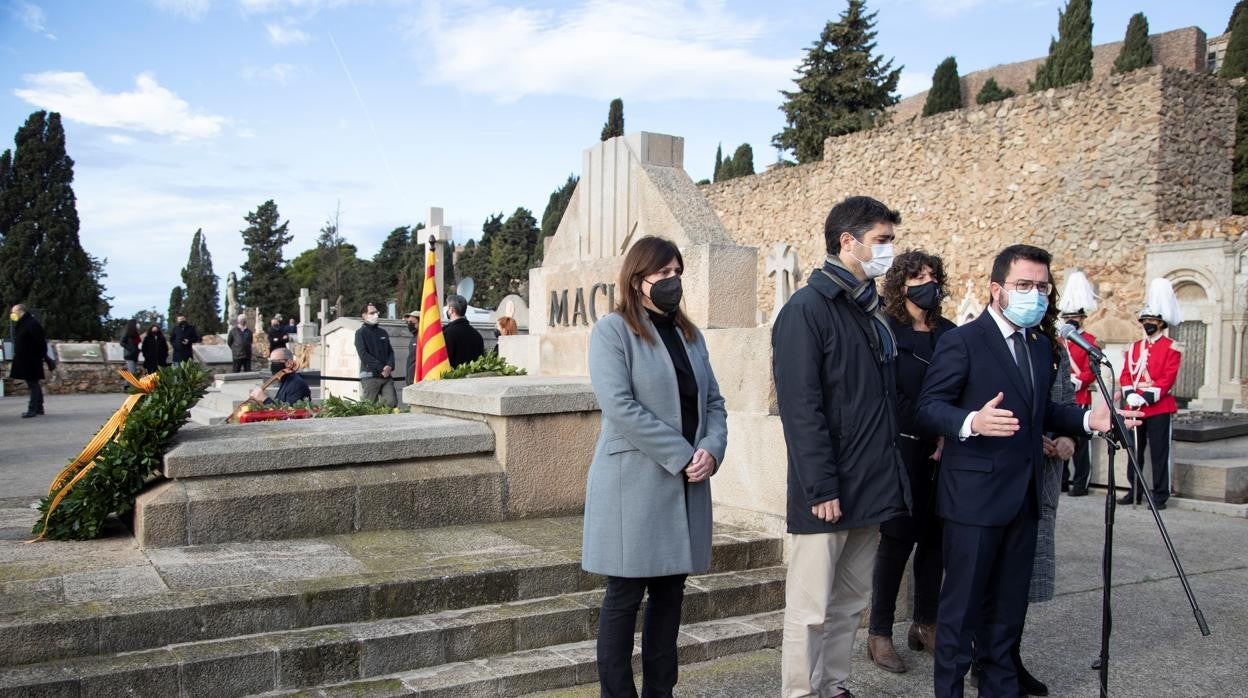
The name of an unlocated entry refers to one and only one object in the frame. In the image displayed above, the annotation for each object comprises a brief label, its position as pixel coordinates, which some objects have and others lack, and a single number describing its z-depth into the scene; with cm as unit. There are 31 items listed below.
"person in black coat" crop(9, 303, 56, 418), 1436
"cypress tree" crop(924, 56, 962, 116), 4388
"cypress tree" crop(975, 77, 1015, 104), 4169
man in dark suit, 361
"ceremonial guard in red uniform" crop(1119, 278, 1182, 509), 830
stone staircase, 330
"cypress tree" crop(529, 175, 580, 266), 5738
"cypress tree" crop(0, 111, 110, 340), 3559
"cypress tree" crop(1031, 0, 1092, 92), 3594
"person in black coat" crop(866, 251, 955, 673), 419
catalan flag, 916
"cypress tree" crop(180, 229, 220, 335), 6544
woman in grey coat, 326
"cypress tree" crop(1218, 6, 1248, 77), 3153
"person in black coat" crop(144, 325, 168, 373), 2072
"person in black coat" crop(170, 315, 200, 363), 2086
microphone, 344
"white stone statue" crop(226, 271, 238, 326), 5087
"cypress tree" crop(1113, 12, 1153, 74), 3809
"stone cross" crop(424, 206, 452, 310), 1319
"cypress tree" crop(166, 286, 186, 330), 7681
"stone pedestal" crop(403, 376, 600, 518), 511
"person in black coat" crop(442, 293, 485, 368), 941
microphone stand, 330
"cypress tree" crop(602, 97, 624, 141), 5051
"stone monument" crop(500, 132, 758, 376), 566
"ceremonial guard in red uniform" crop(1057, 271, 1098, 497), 901
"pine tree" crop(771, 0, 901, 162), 3528
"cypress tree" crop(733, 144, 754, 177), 5059
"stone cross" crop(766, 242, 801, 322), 894
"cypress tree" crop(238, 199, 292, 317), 6494
